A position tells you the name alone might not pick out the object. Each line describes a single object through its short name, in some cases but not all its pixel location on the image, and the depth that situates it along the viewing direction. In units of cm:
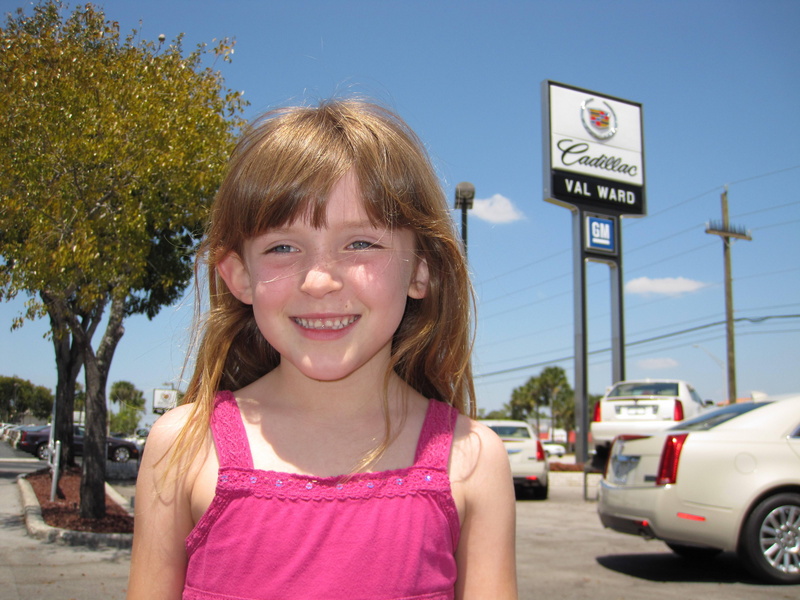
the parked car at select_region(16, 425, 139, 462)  2738
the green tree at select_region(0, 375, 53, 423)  8106
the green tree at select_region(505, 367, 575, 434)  6800
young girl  120
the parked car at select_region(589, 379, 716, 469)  1312
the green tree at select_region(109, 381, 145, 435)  7275
